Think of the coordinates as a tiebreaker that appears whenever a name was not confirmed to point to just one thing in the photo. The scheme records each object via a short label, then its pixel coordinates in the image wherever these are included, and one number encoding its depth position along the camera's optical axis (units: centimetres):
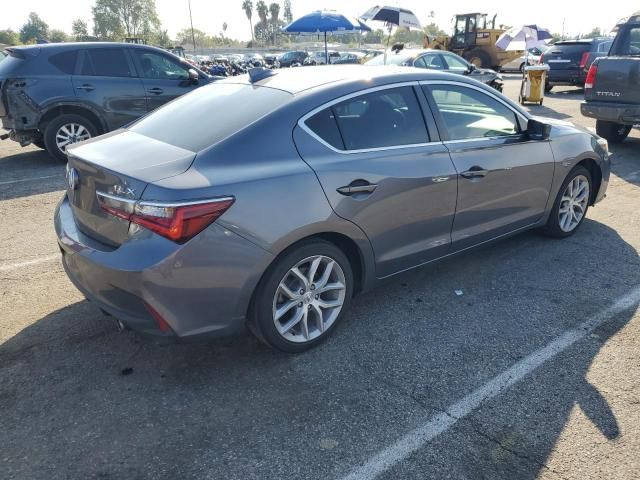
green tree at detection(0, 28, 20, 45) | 8875
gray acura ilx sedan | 258
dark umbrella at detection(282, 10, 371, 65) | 1694
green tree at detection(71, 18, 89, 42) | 10688
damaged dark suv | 753
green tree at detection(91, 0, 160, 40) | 9919
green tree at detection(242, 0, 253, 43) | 14150
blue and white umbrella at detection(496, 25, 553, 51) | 1336
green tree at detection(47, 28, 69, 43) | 9231
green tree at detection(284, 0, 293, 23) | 14600
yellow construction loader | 2658
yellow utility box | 1420
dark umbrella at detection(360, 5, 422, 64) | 1348
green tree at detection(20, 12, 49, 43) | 10445
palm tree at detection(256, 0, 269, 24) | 14150
